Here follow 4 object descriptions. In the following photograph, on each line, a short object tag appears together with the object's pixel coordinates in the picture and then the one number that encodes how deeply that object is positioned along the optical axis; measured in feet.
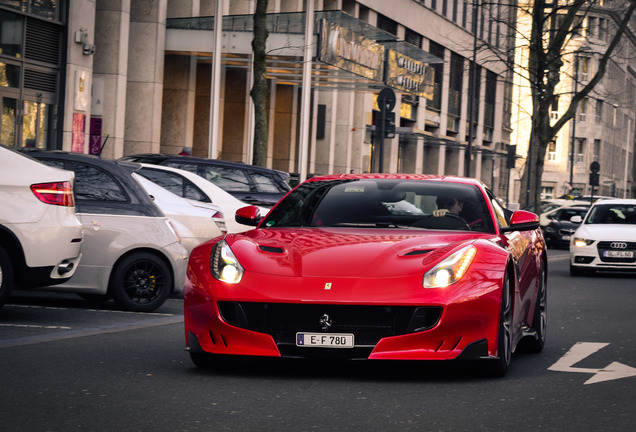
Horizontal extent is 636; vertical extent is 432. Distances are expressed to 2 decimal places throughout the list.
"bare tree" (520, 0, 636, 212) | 121.19
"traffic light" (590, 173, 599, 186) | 149.57
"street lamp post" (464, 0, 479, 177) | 169.09
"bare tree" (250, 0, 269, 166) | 80.33
